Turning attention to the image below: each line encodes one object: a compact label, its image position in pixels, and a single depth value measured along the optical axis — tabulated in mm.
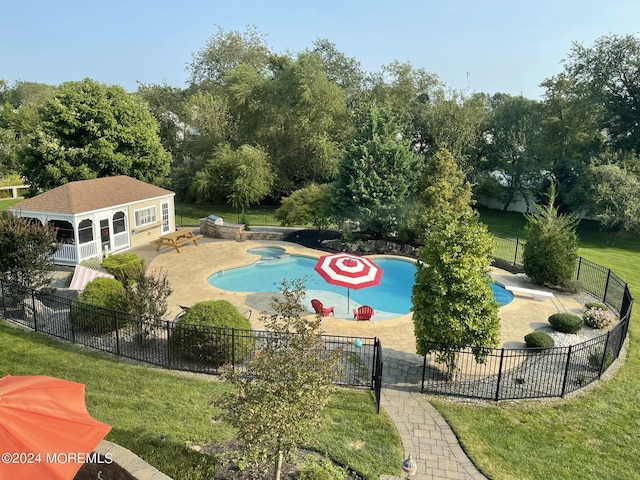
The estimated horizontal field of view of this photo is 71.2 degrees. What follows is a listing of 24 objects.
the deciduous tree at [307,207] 28422
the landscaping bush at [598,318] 15512
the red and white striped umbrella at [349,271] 15750
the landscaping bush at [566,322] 14836
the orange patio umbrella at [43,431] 4965
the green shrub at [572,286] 19328
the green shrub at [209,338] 11430
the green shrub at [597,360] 12094
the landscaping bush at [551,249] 19344
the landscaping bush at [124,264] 17156
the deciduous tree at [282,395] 6003
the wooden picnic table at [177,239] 24922
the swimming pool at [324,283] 19484
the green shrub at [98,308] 12750
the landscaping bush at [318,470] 7324
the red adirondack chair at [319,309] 15793
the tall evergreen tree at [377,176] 26078
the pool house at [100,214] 21562
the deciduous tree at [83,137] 29172
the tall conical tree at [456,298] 11070
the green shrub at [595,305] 16531
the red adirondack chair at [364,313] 16016
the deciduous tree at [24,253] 14578
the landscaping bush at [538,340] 13156
